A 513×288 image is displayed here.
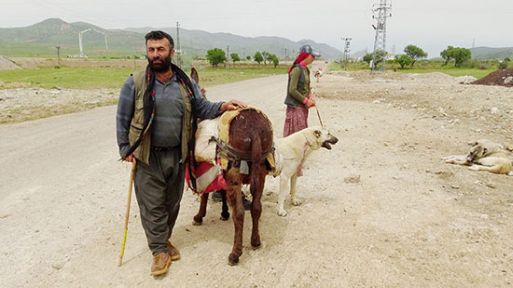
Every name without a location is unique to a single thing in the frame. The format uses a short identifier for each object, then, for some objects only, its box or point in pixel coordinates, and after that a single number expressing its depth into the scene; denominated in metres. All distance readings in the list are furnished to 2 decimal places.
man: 3.65
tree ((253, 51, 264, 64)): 94.91
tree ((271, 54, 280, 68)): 83.78
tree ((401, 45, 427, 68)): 93.14
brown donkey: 3.90
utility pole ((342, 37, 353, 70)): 88.69
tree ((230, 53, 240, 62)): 94.43
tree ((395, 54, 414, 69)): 69.94
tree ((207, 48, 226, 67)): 73.88
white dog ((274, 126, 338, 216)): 5.23
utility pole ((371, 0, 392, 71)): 57.49
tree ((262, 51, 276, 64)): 99.09
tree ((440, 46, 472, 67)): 74.69
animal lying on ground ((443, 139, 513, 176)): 7.20
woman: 6.06
